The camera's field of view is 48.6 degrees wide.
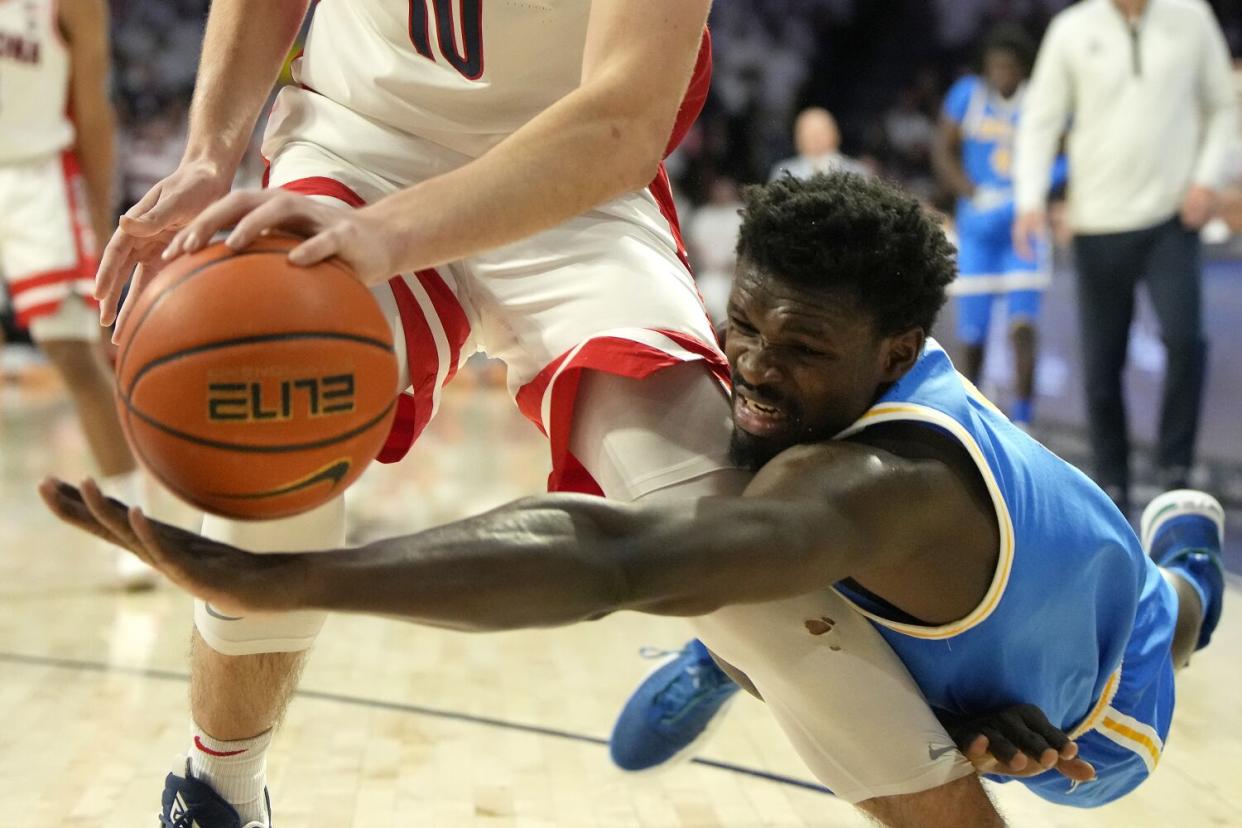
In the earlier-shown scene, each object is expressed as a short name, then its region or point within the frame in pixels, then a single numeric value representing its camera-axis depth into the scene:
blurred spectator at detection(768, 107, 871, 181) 8.83
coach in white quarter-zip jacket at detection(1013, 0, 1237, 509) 5.30
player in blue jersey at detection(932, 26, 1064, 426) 7.41
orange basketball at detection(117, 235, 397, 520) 1.43
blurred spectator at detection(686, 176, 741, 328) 12.90
